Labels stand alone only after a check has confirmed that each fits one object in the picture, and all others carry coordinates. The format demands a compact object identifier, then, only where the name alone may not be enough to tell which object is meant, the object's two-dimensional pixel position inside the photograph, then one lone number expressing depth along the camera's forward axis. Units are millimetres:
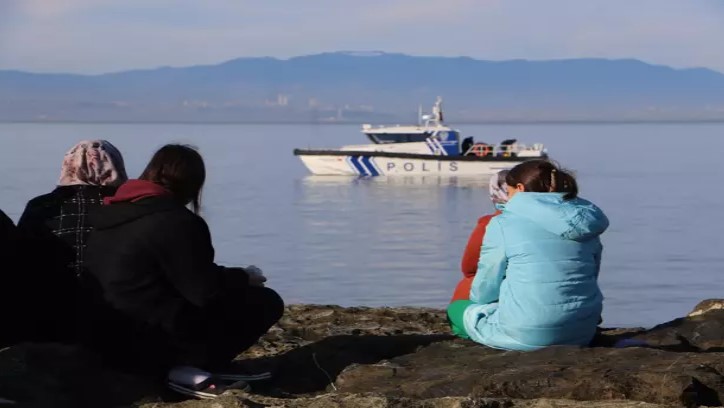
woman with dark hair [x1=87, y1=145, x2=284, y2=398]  8775
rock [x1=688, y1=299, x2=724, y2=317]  12514
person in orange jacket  10481
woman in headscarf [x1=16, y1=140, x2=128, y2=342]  8961
